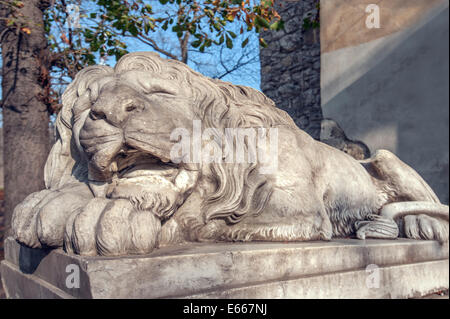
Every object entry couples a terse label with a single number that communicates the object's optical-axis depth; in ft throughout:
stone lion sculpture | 5.96
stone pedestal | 5.09
